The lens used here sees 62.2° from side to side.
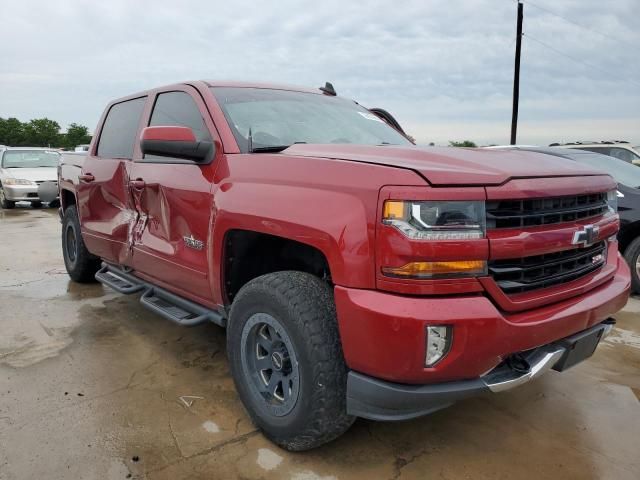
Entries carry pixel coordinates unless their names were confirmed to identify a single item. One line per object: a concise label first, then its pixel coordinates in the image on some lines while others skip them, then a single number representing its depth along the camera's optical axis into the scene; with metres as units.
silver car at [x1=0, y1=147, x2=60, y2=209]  13.23
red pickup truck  2.01
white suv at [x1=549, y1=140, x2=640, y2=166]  10.38
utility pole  16.78
